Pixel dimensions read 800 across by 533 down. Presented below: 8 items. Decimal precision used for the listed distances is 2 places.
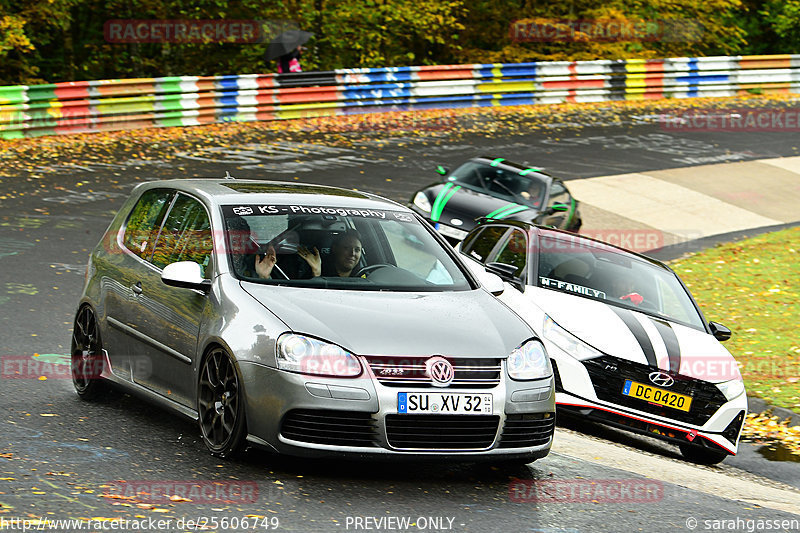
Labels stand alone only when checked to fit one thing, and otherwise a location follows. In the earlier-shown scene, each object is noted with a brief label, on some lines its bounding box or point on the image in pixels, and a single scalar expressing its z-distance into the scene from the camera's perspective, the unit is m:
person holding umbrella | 52.92
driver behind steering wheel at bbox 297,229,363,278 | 13.88
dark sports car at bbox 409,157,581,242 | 31.11
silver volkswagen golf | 11.71
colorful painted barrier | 42.31
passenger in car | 13.45
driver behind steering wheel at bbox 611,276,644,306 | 19.36
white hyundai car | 16.72
